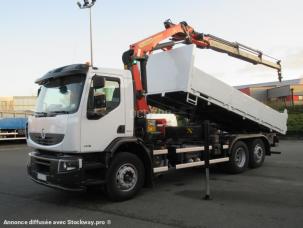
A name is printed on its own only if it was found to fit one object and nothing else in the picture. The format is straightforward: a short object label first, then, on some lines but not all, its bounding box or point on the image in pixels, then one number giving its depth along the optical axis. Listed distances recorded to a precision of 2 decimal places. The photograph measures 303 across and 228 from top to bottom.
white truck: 4.86
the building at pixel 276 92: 42.35
